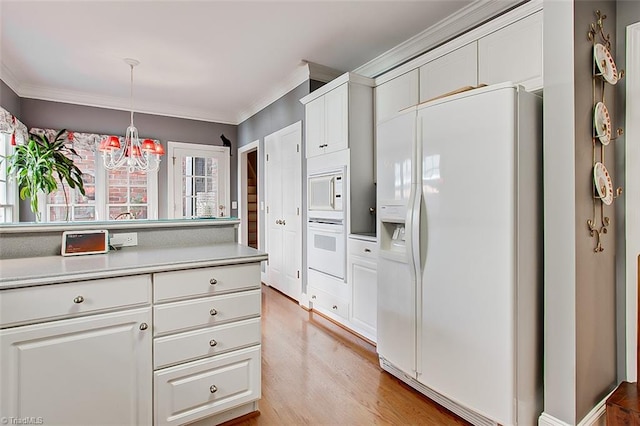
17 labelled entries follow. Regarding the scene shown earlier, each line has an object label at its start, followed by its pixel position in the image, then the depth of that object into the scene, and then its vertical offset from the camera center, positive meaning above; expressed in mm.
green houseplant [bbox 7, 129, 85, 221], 3621 +514
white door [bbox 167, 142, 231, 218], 5172 +581
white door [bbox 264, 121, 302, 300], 3936 +40
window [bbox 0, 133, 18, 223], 3670 +254
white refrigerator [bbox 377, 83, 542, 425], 1546 -216
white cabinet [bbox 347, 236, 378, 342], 2682 -622
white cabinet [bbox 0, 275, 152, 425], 1246 -614
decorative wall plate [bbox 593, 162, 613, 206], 1569 +134
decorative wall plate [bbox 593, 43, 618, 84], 1567 +720
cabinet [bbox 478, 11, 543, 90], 1997 +1014
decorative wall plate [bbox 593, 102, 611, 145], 1566 +420
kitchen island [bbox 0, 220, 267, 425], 1265 -537
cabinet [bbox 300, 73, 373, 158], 3023 +943
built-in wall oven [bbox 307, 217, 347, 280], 3094 -347
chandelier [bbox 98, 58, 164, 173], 3455 +706
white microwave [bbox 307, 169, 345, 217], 3102 +188
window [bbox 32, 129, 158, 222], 4383 +277
